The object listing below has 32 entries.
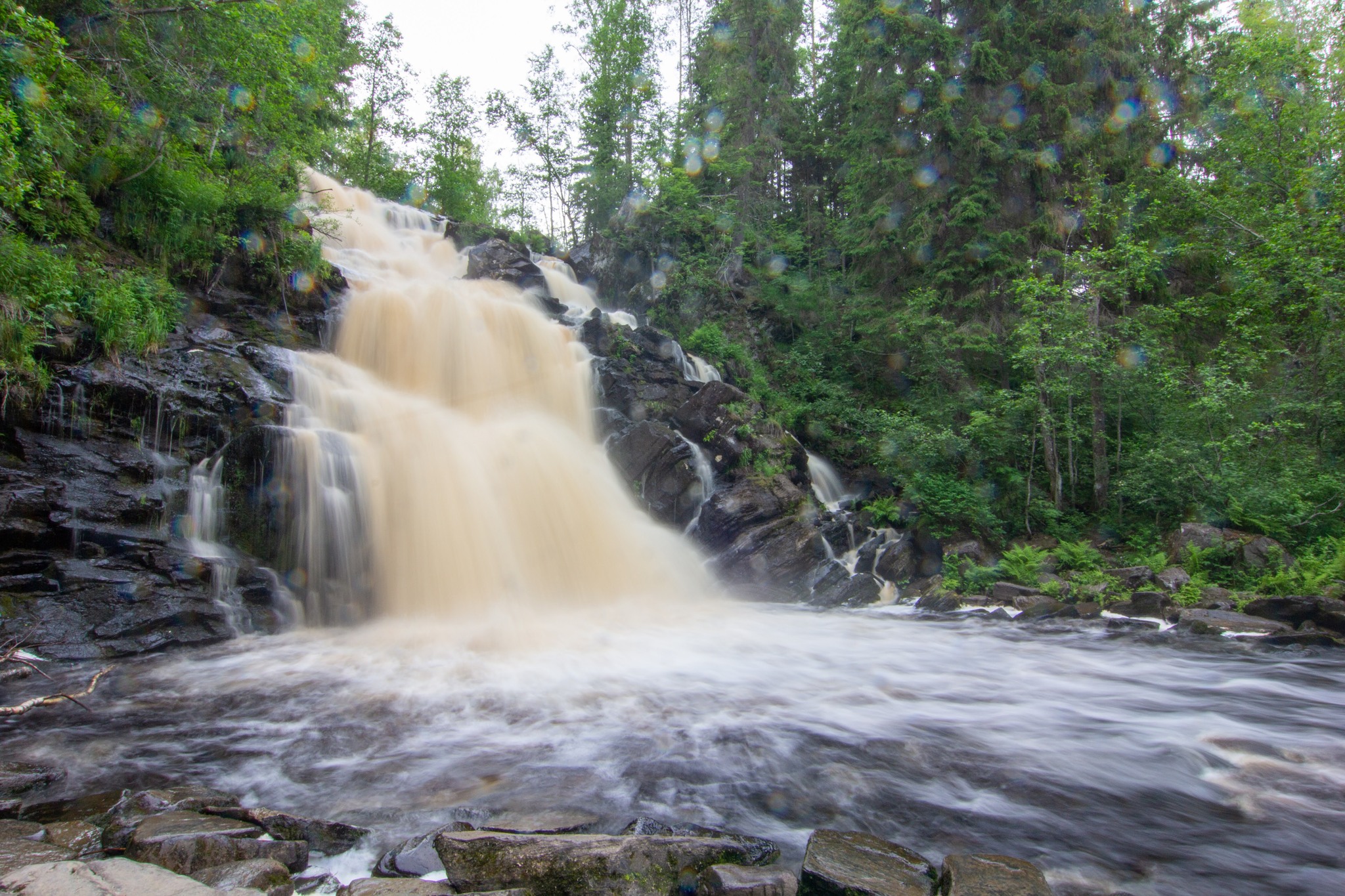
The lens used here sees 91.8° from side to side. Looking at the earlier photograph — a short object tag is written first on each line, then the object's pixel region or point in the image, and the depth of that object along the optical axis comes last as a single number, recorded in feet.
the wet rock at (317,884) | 10.49
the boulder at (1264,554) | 35.68
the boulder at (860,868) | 10.02
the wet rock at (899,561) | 44.09
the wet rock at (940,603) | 38.14
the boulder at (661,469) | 44.09
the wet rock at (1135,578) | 36.73
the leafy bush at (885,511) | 48.06
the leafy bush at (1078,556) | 41.65
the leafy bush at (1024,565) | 40.37
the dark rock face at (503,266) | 64.85
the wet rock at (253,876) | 9.75
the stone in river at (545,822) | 11.97
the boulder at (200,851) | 10.19
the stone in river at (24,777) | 13.24
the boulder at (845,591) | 40.98
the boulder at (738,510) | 43.19
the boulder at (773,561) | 41.73
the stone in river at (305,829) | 11.89
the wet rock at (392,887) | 9.51
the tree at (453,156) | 97.96
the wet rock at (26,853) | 9.59
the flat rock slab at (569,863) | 10.11
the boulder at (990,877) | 9.89
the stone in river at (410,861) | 11.07
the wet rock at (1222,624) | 29.96
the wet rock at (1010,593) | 38.27
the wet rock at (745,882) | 9.70
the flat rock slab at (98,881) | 8.63
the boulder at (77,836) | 10.94
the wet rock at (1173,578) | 35.96
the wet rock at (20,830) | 10.82
